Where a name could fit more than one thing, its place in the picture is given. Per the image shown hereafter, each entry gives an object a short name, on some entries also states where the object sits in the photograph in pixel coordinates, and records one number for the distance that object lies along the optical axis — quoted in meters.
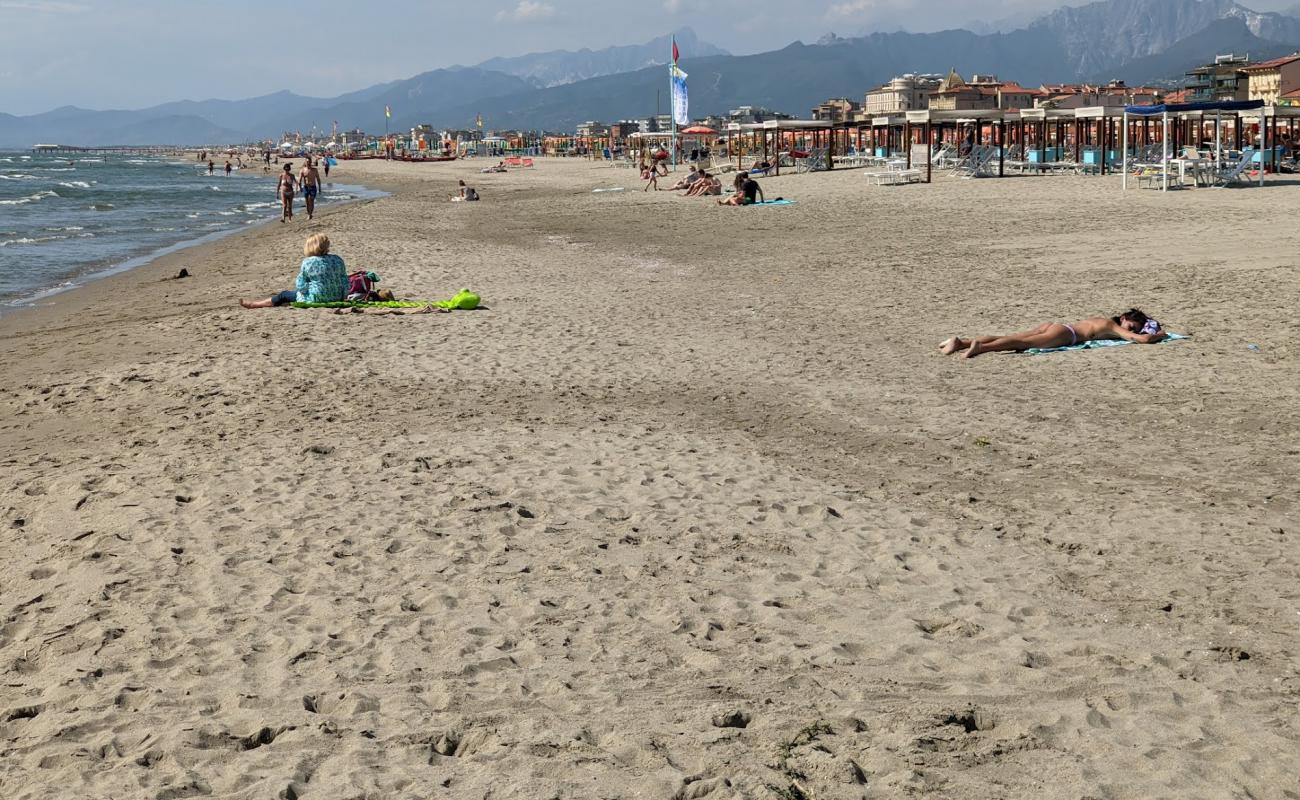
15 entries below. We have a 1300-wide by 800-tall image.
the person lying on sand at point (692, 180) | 30.04
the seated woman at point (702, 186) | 28.26
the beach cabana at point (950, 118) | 31.03
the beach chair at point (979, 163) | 29.95
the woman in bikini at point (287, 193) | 25.62
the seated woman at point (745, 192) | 23.39
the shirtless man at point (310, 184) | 26.02
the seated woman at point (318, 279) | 10.99
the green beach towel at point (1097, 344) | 8.32
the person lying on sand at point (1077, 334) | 8.30
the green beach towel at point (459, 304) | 10.75
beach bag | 11.13
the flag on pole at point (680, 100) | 41.95
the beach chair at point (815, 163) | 39.56
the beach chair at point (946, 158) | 34.88
